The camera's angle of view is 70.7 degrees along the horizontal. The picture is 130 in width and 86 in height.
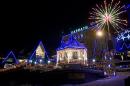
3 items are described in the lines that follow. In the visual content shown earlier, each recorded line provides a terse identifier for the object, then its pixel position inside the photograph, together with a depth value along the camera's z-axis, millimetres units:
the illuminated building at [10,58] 26221
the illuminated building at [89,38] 37283
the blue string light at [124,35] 34947
